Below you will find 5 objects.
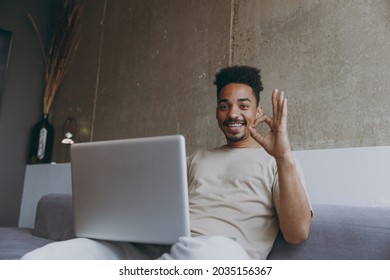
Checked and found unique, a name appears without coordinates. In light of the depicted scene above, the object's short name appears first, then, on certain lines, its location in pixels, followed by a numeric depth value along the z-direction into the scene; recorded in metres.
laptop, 0.96
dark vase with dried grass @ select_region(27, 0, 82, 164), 3.47
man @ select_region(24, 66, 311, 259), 1.09
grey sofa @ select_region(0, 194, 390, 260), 1.16
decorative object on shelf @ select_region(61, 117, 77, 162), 3.19
